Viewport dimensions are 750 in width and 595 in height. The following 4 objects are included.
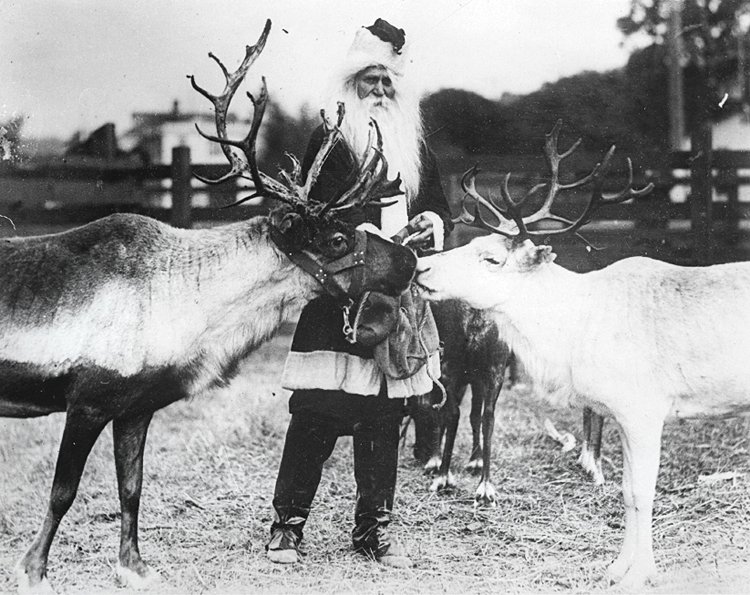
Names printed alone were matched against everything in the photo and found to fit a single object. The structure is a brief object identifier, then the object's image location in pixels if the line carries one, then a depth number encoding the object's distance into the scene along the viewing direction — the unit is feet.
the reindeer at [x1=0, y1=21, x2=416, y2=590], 13.62
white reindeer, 14.26
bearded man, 15.19
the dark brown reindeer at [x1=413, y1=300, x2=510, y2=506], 19.10
